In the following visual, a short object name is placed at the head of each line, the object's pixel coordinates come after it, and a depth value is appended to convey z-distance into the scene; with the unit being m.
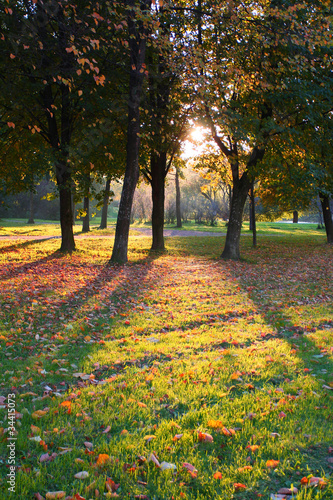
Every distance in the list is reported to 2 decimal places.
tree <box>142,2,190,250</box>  13.73
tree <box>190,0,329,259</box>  10.28
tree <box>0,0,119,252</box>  11.78
